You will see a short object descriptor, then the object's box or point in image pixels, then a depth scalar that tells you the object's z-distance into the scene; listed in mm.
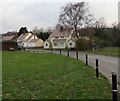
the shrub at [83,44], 28568
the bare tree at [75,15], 35625
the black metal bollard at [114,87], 2931
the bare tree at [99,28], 39821
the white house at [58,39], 47939
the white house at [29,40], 56443
